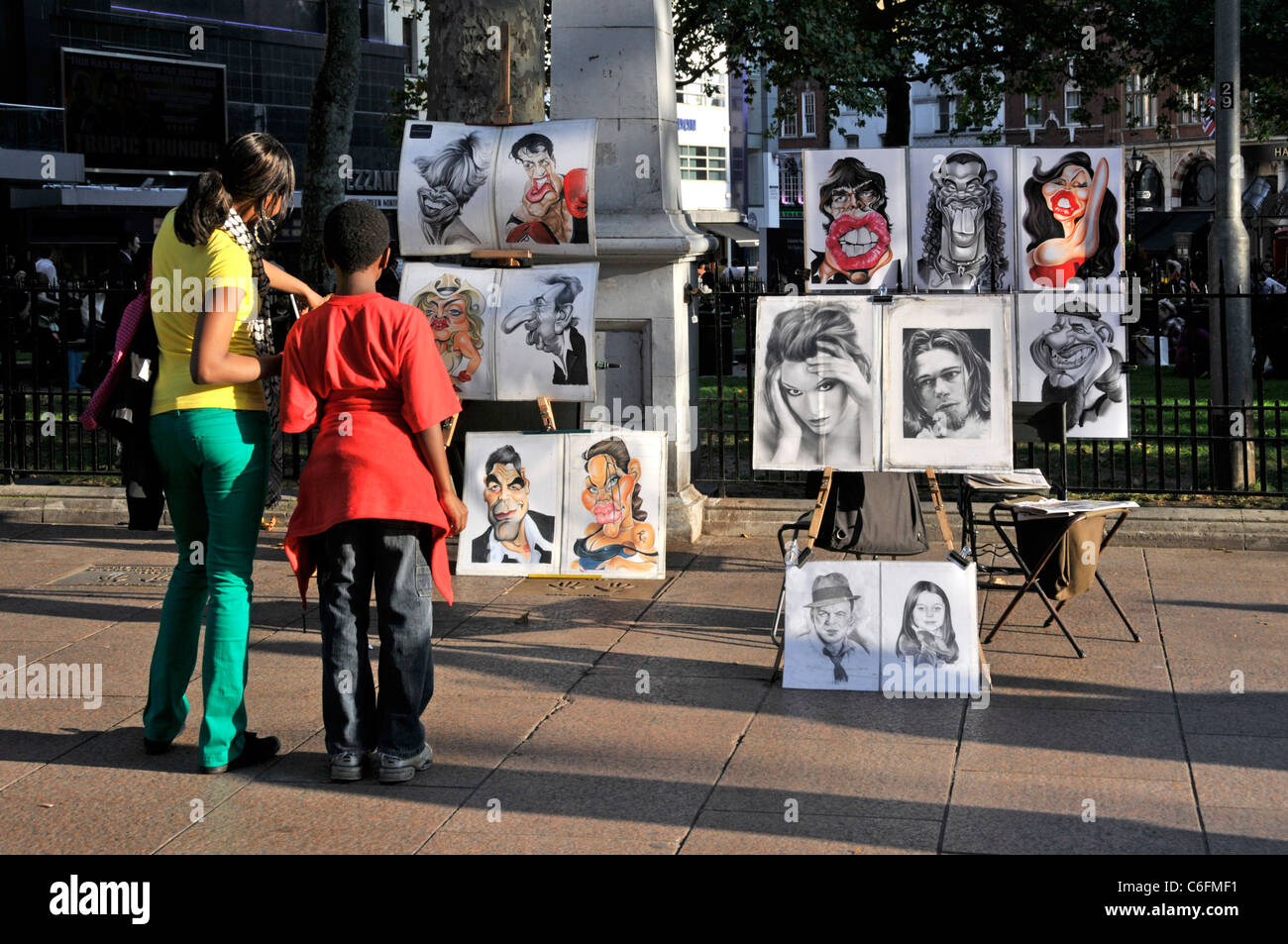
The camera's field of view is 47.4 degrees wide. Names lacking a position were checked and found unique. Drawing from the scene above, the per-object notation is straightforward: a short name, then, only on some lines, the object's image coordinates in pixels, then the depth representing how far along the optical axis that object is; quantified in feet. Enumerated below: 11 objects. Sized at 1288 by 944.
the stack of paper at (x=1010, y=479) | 24.89
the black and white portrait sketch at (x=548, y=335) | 24.73
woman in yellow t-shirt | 15.97
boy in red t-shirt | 15.51
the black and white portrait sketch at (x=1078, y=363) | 26.63
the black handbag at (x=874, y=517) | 22.59
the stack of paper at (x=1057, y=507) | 21.54
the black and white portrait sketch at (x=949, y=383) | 21.81
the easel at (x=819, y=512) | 21.21
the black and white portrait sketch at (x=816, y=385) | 22.13
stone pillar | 29.01
